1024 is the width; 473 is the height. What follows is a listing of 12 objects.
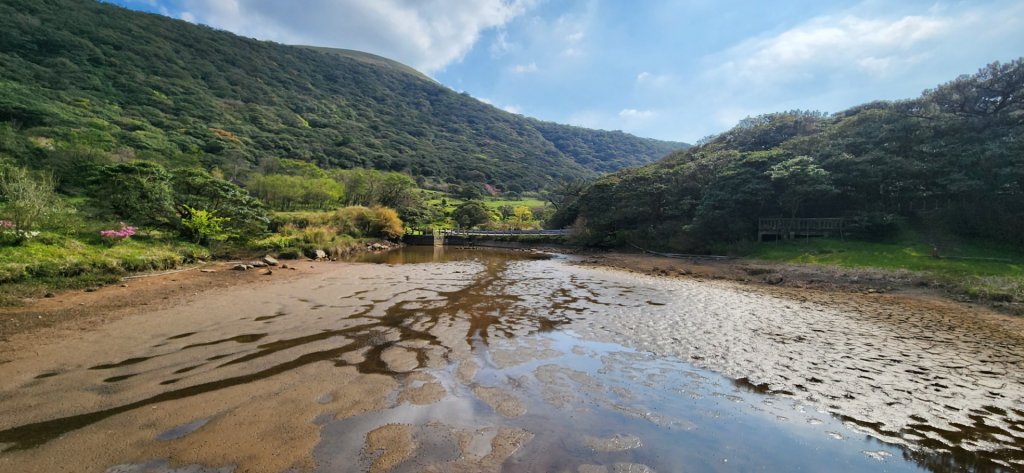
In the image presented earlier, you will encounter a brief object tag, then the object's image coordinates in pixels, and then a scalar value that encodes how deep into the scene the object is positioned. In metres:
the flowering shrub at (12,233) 12.13
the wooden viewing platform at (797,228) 25.25
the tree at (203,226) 19.80
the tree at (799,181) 24.53
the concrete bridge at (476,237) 47.97
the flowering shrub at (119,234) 15.48
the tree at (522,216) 66.22
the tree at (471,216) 61.78
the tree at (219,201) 21.05
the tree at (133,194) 18.33
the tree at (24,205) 12.84
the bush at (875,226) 22.95
